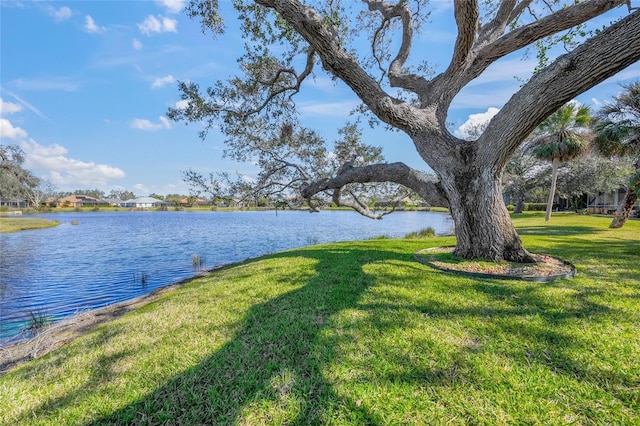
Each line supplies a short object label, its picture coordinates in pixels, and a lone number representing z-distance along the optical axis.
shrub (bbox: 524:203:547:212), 35.62
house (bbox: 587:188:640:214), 25.71
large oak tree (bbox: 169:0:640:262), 4.13
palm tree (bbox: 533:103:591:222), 17.08
